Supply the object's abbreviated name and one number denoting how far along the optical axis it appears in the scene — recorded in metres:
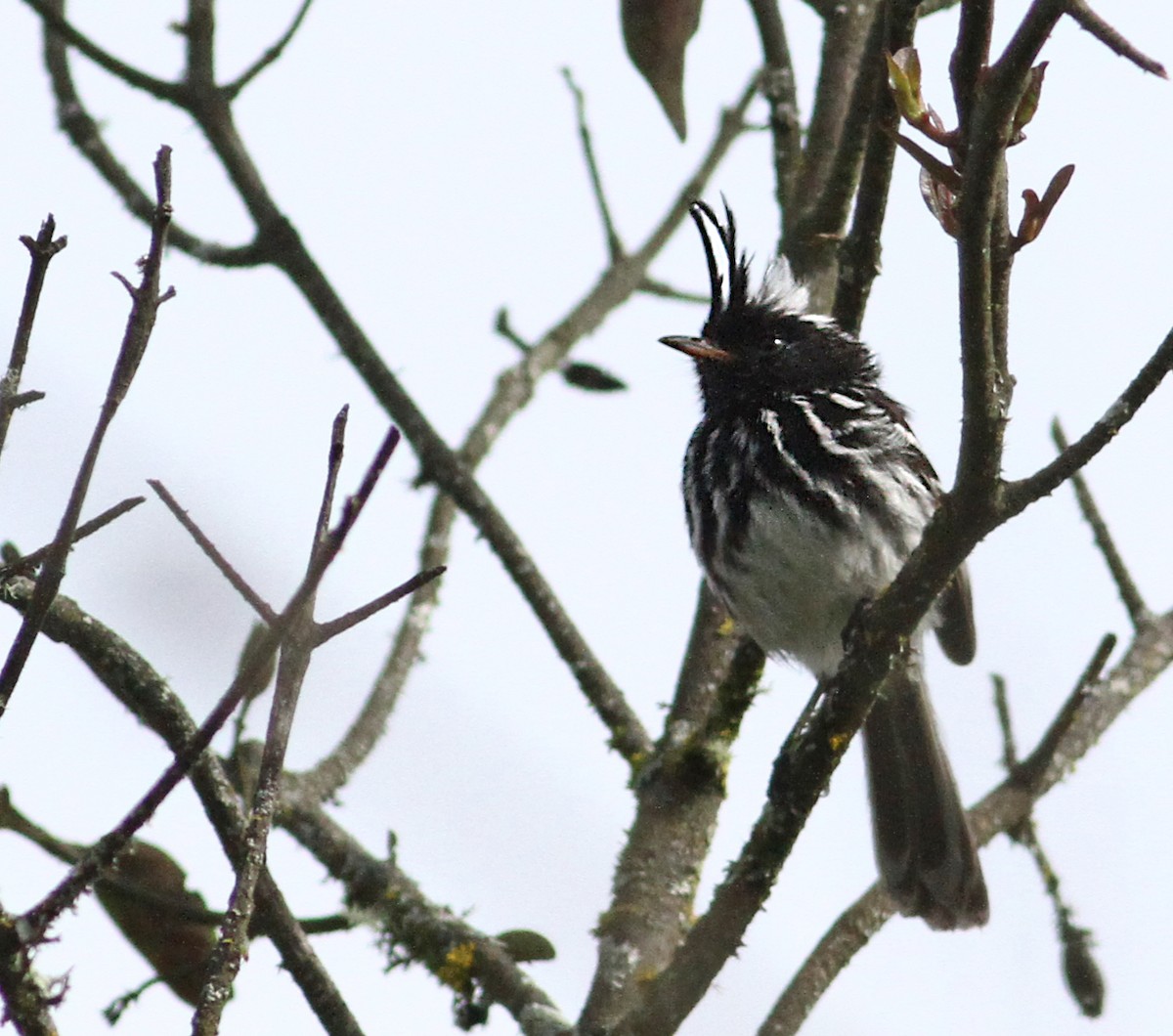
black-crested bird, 9.11
